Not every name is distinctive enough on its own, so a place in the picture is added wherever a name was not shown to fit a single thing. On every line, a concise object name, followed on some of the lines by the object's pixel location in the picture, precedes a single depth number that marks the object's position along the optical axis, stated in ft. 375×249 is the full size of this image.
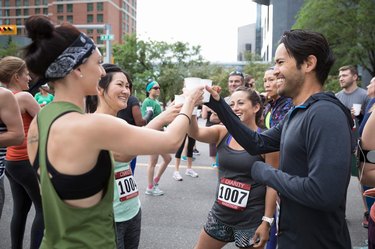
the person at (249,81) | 21.14
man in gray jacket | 4.91
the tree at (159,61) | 113.60
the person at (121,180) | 8.01
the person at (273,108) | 10.33
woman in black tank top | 8.30
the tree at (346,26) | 60.95
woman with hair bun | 4.70
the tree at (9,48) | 152.76
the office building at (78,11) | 282.77
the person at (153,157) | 18.96
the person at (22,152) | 10.14
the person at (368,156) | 6.25
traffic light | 64.59
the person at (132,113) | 15.71
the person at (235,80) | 18.97
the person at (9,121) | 8.93
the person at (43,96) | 23.65
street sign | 51.06
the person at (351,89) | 19.27
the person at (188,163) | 22.49
